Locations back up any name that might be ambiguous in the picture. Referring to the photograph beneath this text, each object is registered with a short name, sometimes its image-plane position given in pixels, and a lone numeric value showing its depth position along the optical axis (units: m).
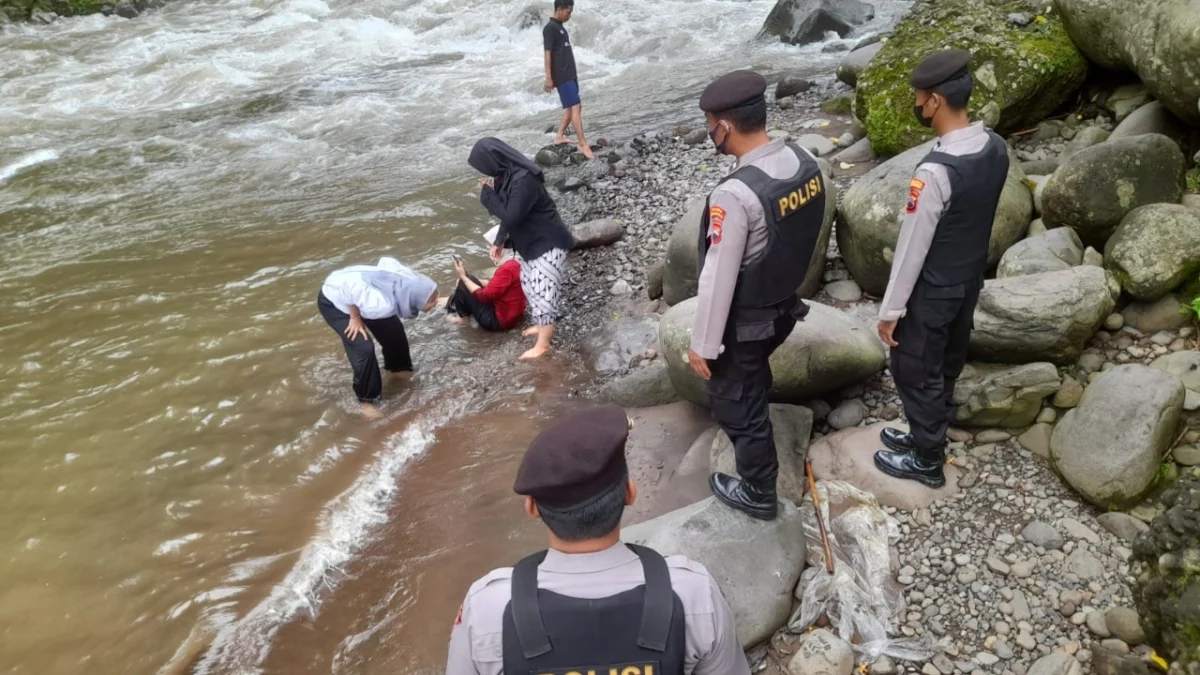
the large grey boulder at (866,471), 4.23
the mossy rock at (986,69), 6.89
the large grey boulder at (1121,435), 3.82
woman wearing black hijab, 6.44
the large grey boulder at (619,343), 6.43
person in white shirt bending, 5.93
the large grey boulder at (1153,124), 5.80
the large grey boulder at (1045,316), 4.44
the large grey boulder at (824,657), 3.43
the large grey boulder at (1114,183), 4.98
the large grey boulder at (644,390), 5.80
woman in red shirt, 7.04
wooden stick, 3.93
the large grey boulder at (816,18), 14.09
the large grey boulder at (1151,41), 5.23
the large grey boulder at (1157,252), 4.55
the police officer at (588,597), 1.94
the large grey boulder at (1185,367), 4.13
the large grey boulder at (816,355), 4.79
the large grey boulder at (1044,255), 4.98
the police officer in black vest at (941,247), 3.67
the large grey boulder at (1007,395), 4.38
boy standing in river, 10.19
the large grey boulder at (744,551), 3.69
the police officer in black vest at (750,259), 3.51
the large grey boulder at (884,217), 5.46
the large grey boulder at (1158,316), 4.60
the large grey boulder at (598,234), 8.11
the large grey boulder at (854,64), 10.36
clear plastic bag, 3.56
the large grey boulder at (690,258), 5.96
